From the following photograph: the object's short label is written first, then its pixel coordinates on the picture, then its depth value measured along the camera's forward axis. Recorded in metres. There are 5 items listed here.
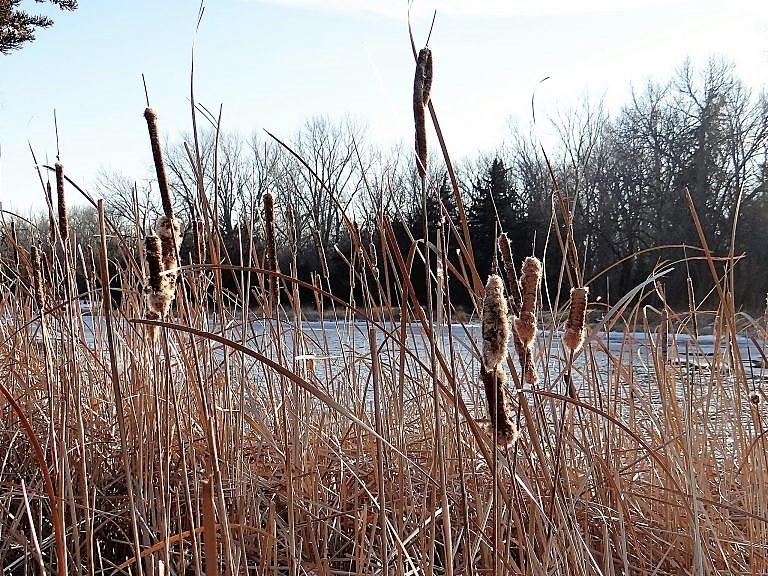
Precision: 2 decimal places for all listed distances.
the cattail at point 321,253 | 1.50
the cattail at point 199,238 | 0.99
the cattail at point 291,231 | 1.70
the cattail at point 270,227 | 0.99
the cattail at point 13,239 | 1.69
